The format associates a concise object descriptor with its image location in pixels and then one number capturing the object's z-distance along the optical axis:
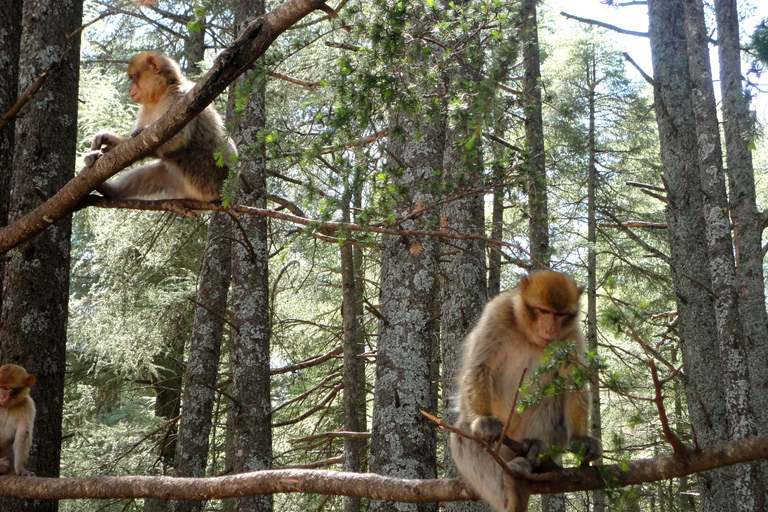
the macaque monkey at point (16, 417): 4.25
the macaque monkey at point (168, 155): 5.95
